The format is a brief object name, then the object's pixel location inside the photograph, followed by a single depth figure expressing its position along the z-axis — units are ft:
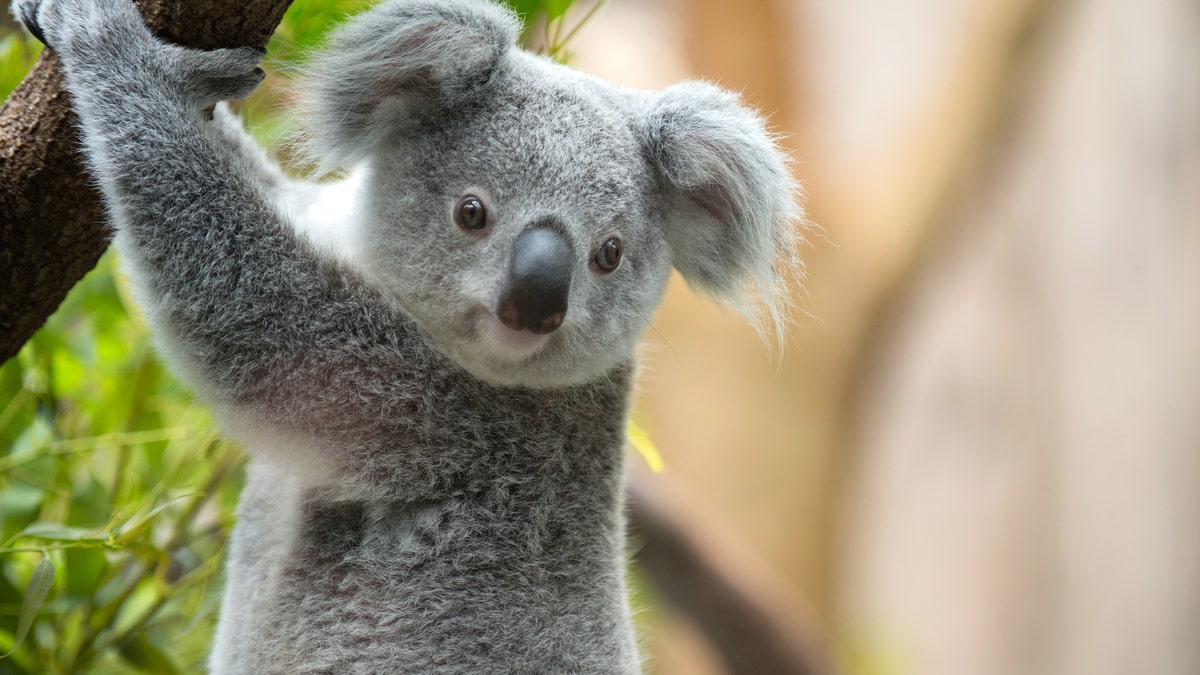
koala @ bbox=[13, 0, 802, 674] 11.29
